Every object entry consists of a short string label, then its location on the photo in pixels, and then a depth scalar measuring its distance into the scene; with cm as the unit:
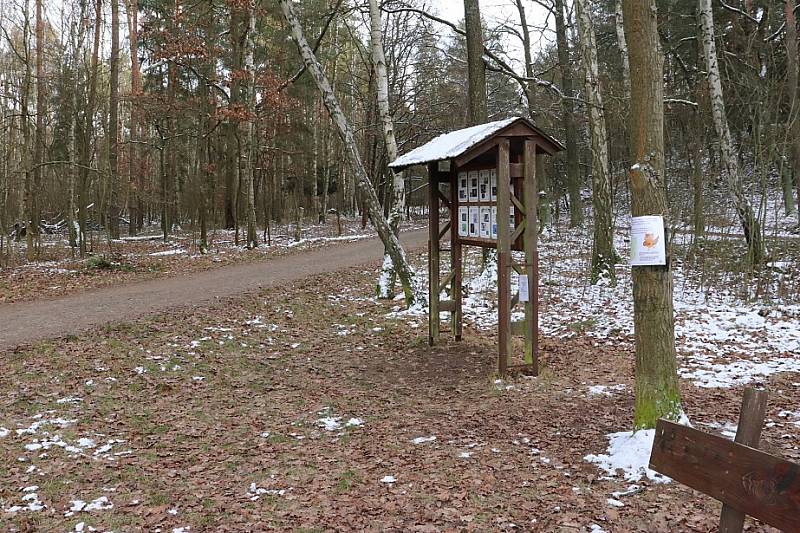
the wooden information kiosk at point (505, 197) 685
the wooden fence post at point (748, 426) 223
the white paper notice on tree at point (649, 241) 446
